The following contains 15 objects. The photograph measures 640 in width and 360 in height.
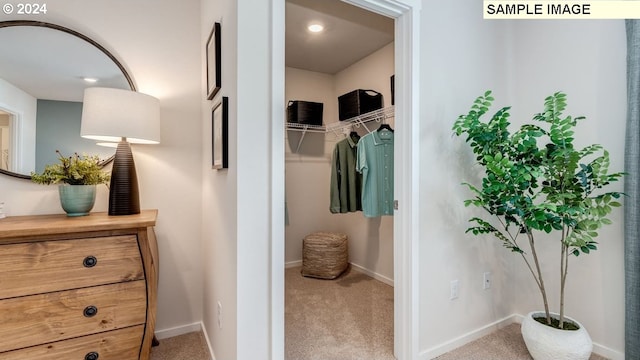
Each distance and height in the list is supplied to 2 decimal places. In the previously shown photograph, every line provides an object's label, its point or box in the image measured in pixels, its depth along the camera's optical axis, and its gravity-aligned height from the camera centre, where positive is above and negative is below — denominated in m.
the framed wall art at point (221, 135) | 1.36 +0.23
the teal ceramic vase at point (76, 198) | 1.48 -0.10
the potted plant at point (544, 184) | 1.47 -0.02
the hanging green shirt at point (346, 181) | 2.85 +0.00
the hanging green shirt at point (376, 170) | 2.47 +0.09
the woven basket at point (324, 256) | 3.03 -0.81
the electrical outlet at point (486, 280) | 1.98 -0.69
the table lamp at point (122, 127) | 1.47 +0.28
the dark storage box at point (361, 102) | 2.91 +0.81
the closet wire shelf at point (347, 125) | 2.69 +0.62
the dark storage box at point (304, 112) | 3.19 +0.77
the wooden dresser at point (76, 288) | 1.22 -0.50
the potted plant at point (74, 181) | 1.49 -0.01
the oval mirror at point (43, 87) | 1.55 +0.53
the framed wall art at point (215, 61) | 1.51 +0.65
